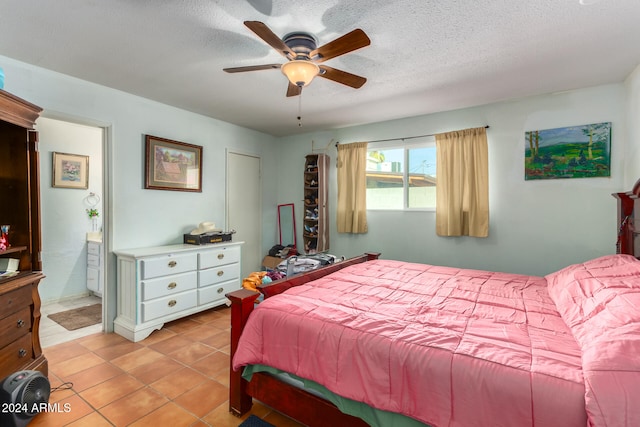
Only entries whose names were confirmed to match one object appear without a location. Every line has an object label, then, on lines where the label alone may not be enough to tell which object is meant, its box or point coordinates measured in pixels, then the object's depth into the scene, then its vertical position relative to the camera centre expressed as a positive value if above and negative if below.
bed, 1.00 -0.57
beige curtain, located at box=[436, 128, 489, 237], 3.33 +0.27
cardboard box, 4.61 -0.82
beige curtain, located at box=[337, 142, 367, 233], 4.12 +0.28
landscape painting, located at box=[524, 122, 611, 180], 2.84 +0.55
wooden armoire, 1.97 -0.06
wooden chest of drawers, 1.79 -0.75
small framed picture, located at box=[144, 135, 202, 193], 3.32 +0.50
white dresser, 2.87 -0.79
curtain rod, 3.70 +0.90
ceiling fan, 1.62 +0.91
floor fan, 1.53 -1.01
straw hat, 3.57 -0.24
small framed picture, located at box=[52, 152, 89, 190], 3.81 +0.49
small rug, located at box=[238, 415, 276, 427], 1.71 -1.23
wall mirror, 4.87 -0.26
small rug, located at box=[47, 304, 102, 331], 3.16 -1.21
